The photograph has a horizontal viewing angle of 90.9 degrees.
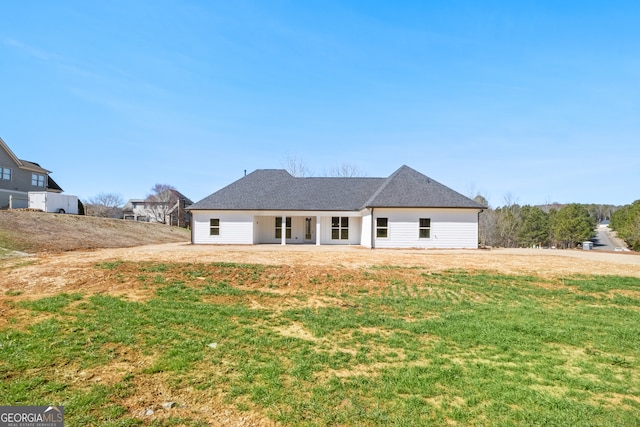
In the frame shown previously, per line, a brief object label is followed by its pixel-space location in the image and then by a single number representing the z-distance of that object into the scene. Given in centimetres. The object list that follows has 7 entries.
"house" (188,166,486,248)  1989
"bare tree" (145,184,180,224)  5466
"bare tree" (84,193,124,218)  5025
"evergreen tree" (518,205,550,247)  6500
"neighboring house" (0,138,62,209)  2847
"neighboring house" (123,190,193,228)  4924
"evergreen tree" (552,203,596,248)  6062
